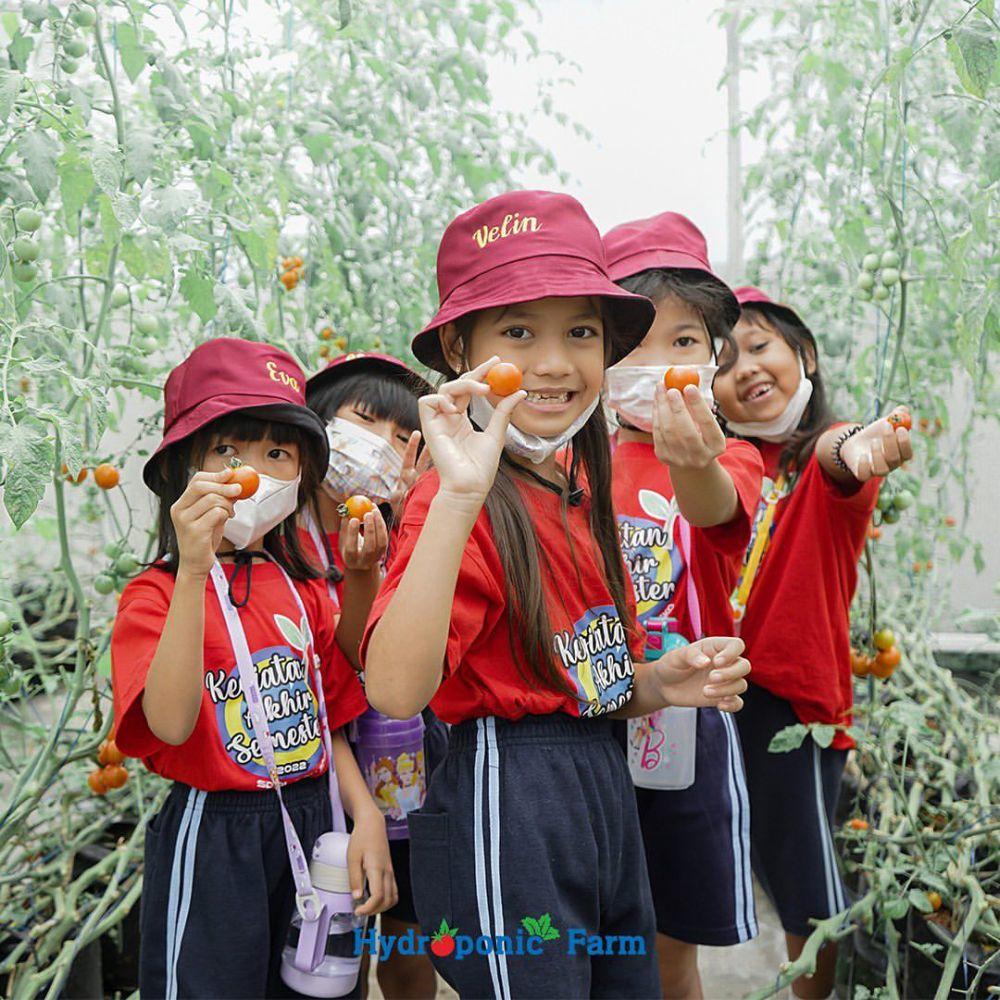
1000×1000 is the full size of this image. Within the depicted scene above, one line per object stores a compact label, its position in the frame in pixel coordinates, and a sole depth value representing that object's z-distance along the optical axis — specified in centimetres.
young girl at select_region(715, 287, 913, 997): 186
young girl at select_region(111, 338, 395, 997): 138
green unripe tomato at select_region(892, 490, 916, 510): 196
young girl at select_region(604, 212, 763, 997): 162
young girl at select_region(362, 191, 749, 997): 119
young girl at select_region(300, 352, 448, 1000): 179
